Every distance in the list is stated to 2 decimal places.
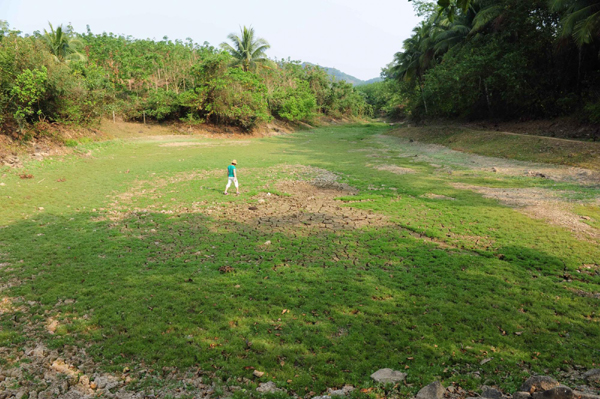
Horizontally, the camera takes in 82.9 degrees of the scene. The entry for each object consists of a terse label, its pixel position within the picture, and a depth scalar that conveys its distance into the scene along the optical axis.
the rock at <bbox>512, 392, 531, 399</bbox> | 3.72
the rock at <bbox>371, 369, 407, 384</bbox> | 4.45
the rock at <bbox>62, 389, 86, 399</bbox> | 4.22
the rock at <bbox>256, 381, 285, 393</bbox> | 4.32
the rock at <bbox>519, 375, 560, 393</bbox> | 3.85
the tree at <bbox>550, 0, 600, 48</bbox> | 20.11
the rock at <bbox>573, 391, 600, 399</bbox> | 3.41
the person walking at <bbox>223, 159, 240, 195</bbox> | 14.31
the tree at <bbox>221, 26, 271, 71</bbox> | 49.47
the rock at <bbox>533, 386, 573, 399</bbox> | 3.44
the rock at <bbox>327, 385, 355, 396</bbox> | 4.27
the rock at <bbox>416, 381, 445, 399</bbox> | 4.00
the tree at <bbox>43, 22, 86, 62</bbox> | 35.84
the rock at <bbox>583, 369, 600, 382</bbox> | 4.25
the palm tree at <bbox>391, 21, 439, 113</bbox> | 44.16
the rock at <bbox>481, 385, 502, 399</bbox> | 3.99
